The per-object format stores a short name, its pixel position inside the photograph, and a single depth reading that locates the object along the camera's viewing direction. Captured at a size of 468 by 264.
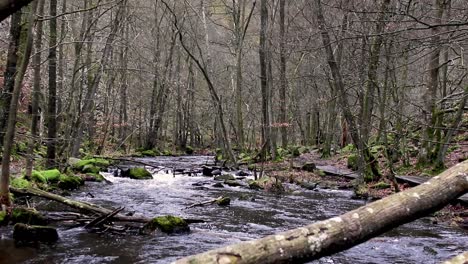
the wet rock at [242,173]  19.08
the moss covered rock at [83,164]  16.67
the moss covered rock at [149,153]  31.23
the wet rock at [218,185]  15.37
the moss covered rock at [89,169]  16.50
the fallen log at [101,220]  8.19
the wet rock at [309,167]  19.42
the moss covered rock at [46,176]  12.38
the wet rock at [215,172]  19.19
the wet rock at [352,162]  19.38
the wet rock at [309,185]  15.33
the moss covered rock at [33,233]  7.23
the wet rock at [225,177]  16.89
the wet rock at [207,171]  19.17
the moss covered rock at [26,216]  8.03
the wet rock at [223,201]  11.60
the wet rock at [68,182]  13.01
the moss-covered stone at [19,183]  10.17
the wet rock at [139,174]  16.97
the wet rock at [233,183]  15.65
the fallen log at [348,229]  2.27
